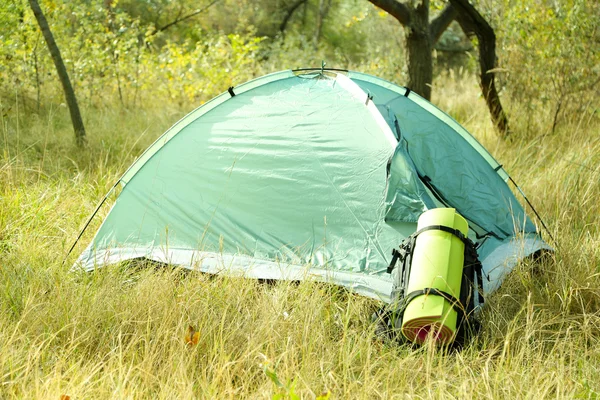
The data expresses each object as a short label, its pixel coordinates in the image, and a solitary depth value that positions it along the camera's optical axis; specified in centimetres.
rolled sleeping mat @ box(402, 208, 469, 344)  530
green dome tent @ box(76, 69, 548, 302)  666
